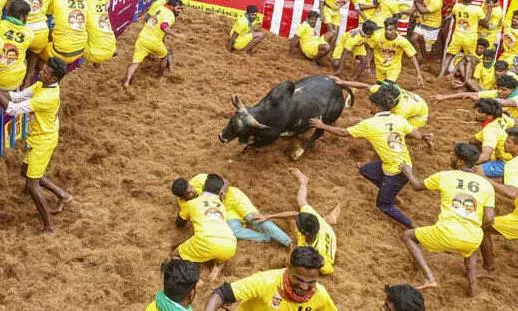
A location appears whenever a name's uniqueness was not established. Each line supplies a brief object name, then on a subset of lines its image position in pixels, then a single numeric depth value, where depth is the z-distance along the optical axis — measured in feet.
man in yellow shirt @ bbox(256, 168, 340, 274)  21.20
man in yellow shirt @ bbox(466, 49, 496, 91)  36.40
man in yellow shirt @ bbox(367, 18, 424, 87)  34.71
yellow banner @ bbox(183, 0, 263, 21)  45.32
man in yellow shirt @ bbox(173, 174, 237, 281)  21.80
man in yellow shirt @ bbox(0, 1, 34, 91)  24.23
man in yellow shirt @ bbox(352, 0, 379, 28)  41.34
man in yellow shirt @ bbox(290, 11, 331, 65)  40.55
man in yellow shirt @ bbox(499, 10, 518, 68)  38.20
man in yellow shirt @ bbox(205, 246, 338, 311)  14.43
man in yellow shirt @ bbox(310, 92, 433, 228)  26.40
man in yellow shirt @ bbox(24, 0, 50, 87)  26.91
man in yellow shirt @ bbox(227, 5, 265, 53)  39.91
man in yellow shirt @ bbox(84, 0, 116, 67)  30.58
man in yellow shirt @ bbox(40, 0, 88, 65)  28.02
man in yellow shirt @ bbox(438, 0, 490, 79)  39.86
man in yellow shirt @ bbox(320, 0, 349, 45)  42.01
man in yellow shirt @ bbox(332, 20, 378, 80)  38.37
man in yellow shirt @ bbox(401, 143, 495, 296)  21.94
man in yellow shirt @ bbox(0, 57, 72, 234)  21.65
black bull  28.58
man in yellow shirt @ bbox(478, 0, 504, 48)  40.37
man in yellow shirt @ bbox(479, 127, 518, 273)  23.61
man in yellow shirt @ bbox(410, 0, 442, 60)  41.98
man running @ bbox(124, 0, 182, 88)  34.19
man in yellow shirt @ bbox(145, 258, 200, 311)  13.69
